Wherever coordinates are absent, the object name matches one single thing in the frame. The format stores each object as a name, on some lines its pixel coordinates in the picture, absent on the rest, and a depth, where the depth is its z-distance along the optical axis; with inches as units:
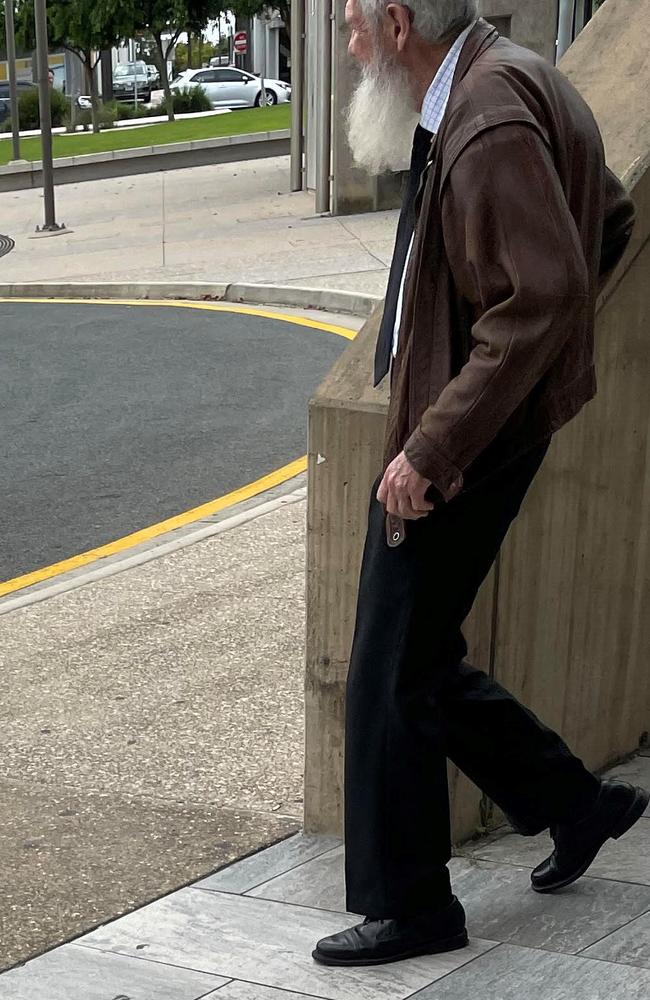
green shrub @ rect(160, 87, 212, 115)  1824.6
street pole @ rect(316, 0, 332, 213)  663.8
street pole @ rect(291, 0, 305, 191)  746.8
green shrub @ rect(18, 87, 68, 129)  1638.8
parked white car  2031.3
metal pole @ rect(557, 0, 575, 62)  495.5
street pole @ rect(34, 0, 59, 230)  656.6
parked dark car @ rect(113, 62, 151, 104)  2420.0
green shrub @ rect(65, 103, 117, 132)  1648.6
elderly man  96.0
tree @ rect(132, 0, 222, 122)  1742.1
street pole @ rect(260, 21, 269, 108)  2521.7
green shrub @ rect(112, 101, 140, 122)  1736.0
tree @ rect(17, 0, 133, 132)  1716.3
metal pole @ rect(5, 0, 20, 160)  1079.0
